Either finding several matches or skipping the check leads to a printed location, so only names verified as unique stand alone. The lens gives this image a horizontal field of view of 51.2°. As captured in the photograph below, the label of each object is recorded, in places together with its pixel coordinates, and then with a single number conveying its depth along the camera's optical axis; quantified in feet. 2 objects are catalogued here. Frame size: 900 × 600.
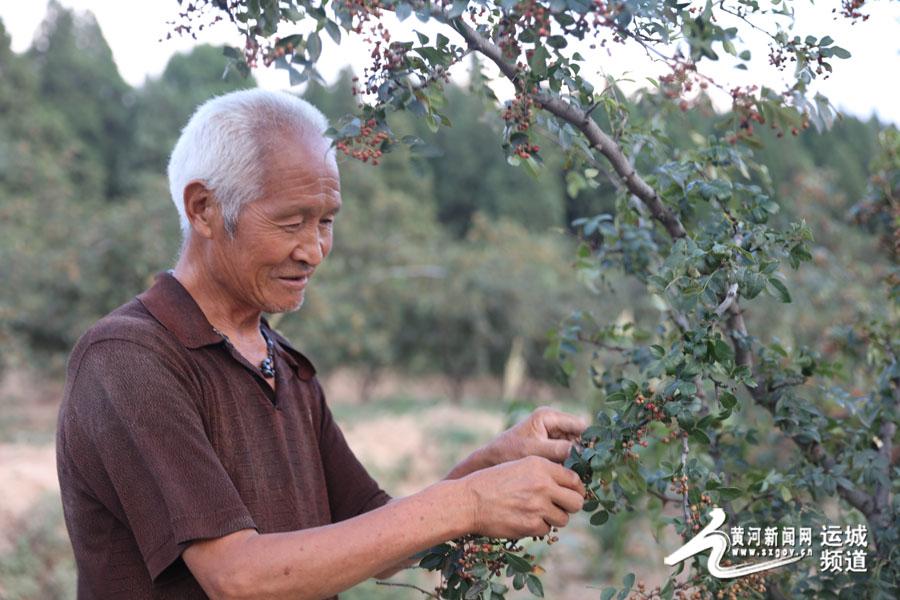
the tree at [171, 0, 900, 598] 5.02
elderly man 4.75
